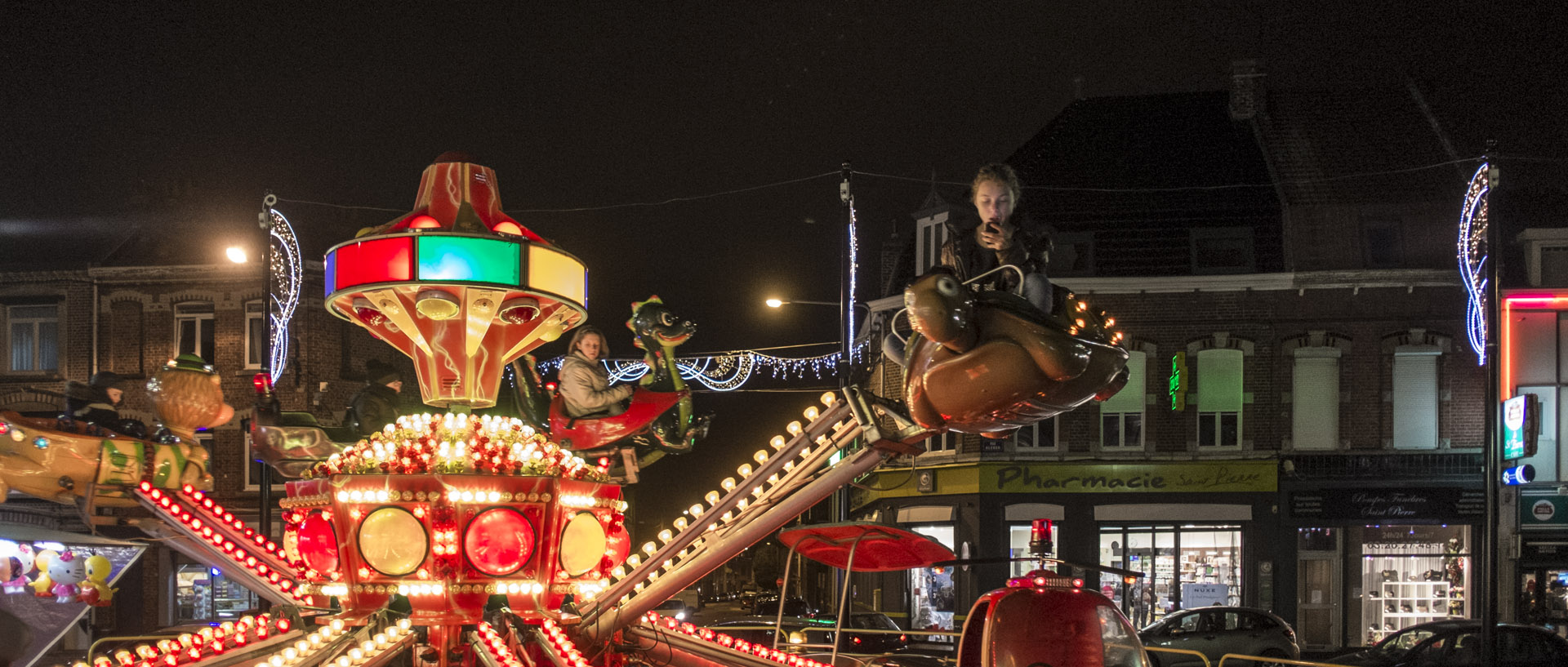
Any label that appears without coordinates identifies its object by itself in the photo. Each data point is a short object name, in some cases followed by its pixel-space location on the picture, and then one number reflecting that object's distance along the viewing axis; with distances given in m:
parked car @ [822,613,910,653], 18.61
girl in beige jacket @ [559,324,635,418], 8.64
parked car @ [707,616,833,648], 13.12
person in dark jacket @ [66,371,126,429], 9.38
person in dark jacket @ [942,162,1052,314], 6.22
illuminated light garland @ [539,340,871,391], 24.64
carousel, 7.41
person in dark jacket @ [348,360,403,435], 9.09
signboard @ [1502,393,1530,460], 24.77
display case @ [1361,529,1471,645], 27.55
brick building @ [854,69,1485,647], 27.62
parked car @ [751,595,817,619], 24.38
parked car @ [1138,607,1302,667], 21.05
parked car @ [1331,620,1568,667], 18.30
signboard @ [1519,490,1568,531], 26.84
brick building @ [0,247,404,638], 32.53
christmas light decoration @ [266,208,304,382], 21.16
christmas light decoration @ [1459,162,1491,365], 22.00
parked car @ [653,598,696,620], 18.97
